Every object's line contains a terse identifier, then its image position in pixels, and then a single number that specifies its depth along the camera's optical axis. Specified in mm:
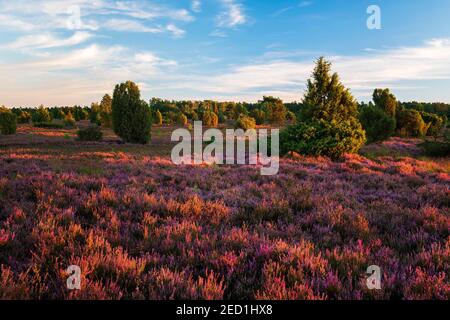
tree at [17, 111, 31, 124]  88562
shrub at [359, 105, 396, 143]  35281
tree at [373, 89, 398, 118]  44562
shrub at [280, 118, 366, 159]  17812
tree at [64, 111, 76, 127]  70000
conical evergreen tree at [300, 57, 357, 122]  19500
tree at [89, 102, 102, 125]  83138
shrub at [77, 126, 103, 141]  35609
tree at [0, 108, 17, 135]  44469
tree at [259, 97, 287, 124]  76438
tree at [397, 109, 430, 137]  46094
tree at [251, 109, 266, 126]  90638
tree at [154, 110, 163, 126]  78188
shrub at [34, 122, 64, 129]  64431
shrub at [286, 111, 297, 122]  99050
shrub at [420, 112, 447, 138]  52031
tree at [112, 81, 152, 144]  34875
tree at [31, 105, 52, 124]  80312
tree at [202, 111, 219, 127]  76125
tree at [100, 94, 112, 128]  65131
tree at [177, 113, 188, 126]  79312
